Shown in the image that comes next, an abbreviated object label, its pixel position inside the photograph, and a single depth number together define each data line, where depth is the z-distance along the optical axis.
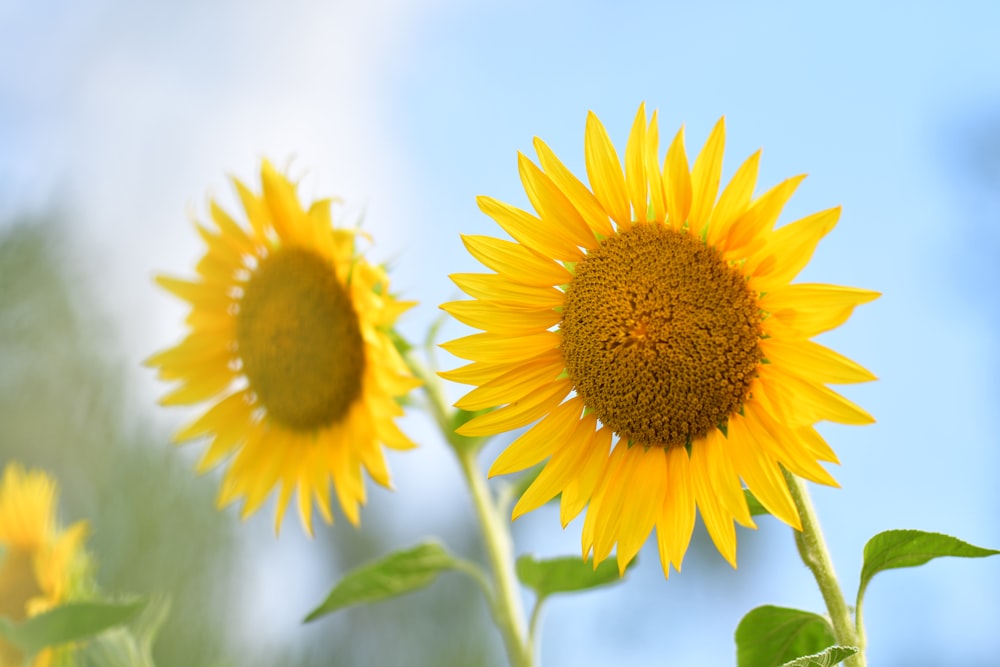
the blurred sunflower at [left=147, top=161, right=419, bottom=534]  1.57
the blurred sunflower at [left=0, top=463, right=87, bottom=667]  1.65
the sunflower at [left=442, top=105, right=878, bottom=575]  1.36
